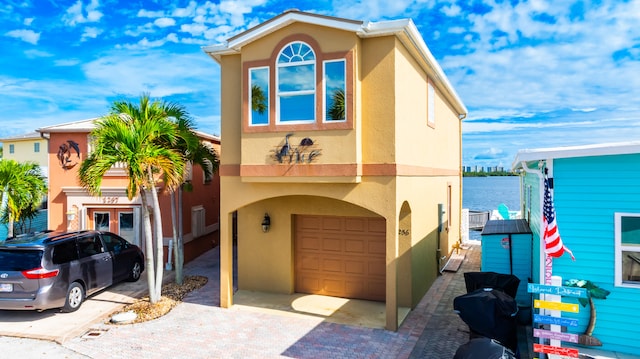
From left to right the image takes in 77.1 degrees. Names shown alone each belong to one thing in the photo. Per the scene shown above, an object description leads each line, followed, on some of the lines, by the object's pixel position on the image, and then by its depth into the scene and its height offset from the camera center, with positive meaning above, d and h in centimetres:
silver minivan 866 -220
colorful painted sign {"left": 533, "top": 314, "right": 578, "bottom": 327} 580 -220
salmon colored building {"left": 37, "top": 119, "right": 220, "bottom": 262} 1362 -93
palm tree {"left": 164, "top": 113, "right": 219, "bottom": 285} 1073 +56
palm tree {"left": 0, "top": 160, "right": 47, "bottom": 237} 1327 -47
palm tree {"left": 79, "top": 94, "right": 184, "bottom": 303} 912 +50
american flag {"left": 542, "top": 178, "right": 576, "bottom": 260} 659 -111
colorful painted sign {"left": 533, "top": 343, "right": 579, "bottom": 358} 564 -256
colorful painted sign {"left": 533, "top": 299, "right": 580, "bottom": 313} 581 -199
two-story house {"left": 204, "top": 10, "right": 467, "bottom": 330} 845 +36
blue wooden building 661 -95
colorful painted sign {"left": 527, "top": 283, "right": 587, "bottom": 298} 585 -179
